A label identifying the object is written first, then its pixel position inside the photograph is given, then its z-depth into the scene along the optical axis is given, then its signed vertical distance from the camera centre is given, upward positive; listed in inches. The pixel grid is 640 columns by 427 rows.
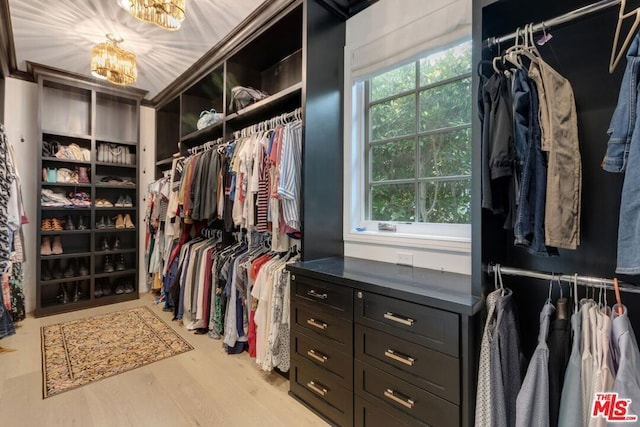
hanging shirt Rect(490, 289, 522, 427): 44.6 -23.1
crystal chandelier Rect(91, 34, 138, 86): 94.8 +48.1
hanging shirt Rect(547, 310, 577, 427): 42.2 -20.5
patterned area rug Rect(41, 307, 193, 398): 83.0 -43.5
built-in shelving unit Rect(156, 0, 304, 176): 88.0 +52.1
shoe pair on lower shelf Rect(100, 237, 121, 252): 146.1 -15.5
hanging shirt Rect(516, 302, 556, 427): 41.1 -24.7
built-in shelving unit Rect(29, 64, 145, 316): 131.4 +10.5
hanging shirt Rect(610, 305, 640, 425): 35.5 -18.0
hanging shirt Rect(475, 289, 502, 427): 44.2 -24.3
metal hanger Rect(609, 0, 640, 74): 37.3 +24.0
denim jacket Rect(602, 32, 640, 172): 36.8 +12.0
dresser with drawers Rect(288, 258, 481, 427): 46.4 -23.3
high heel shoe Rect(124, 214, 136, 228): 151.7 -4.3
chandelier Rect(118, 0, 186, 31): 68.2 +46.9
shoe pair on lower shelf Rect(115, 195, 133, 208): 150.2 +5.8
